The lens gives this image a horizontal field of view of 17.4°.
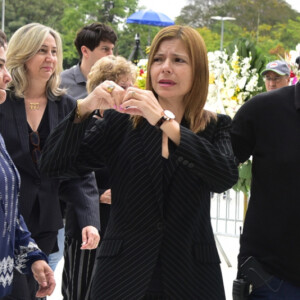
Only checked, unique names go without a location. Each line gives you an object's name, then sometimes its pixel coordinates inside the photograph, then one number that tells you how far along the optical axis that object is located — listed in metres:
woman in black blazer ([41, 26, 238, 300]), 3.49
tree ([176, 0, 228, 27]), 79.25
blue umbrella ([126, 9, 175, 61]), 39.29
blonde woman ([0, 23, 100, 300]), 5.07
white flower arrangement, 9.22
